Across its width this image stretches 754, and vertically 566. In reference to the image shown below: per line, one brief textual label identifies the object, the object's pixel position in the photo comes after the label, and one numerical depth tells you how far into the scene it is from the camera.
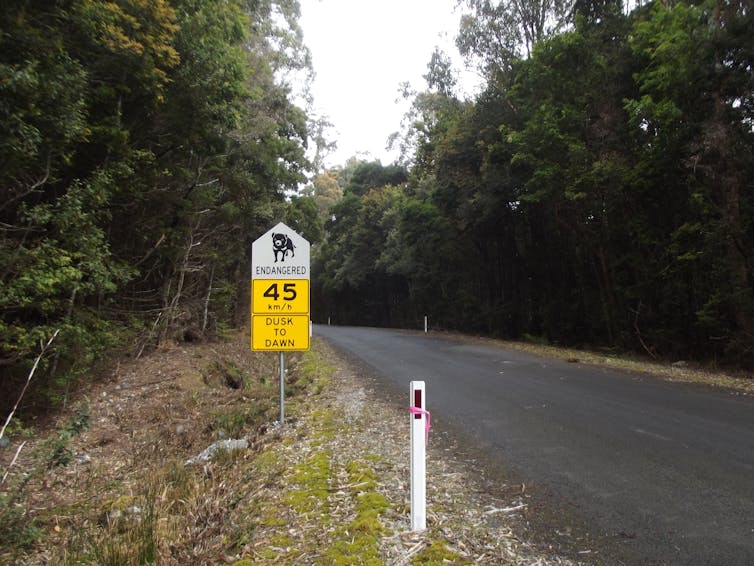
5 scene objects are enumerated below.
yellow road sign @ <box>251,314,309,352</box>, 6.72
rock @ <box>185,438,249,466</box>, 6.21
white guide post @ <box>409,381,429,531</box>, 3.44
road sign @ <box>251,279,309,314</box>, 6.77
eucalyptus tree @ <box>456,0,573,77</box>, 19.62
